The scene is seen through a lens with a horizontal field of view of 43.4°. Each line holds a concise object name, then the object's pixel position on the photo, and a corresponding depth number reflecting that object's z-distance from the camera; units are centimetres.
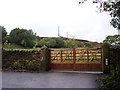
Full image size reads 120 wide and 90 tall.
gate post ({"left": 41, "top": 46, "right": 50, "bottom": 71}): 810
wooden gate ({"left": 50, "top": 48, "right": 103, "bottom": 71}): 766
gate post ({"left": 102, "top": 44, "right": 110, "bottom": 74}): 701
